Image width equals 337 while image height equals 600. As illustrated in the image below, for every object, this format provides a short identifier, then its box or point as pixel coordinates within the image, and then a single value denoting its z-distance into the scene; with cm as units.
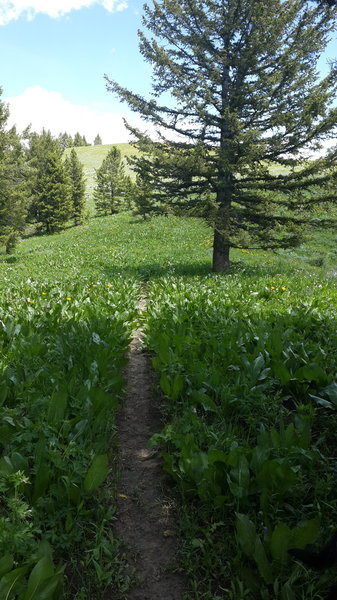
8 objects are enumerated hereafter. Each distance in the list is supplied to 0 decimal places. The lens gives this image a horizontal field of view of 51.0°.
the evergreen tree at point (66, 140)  12175
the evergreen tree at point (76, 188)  4212
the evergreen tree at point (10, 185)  1853
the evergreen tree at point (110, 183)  4438
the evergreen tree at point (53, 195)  3638
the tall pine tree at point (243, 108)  940
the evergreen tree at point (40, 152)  3694
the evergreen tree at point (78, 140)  12481
